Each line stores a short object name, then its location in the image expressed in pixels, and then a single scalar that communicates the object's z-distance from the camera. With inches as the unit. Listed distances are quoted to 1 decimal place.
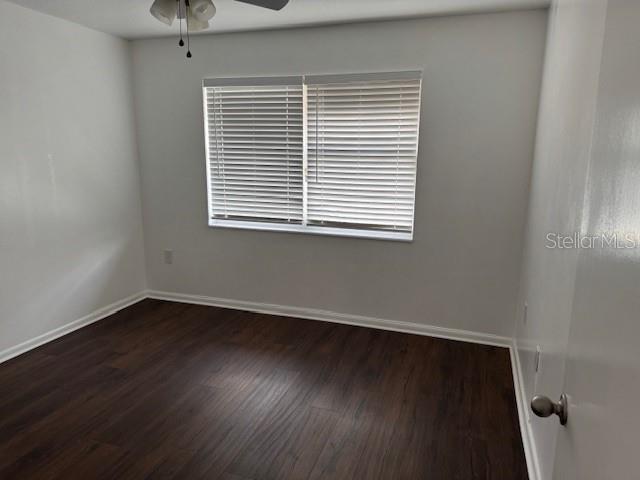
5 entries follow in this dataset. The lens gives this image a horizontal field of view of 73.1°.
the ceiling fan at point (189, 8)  84.3
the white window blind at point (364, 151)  124.6
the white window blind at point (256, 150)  135.9
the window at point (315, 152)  126.0
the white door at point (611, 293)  23.1
